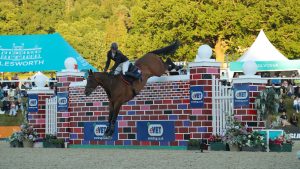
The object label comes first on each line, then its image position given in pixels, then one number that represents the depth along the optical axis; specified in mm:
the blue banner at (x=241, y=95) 21309
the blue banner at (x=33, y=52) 43656
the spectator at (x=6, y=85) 42484
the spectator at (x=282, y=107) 30445
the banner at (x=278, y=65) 41469
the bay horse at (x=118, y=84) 22641
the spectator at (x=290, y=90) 34156
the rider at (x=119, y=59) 22656
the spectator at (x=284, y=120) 29506
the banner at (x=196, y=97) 22297
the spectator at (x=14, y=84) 43219
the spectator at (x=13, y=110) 35944
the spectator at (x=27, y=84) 41975
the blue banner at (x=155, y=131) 23125
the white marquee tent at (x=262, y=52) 43844
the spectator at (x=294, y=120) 30578
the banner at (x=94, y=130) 25000
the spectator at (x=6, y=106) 36688
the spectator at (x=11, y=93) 38581
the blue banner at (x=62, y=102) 26297
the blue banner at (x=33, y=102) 27547
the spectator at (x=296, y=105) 31969
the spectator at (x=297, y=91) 33372
